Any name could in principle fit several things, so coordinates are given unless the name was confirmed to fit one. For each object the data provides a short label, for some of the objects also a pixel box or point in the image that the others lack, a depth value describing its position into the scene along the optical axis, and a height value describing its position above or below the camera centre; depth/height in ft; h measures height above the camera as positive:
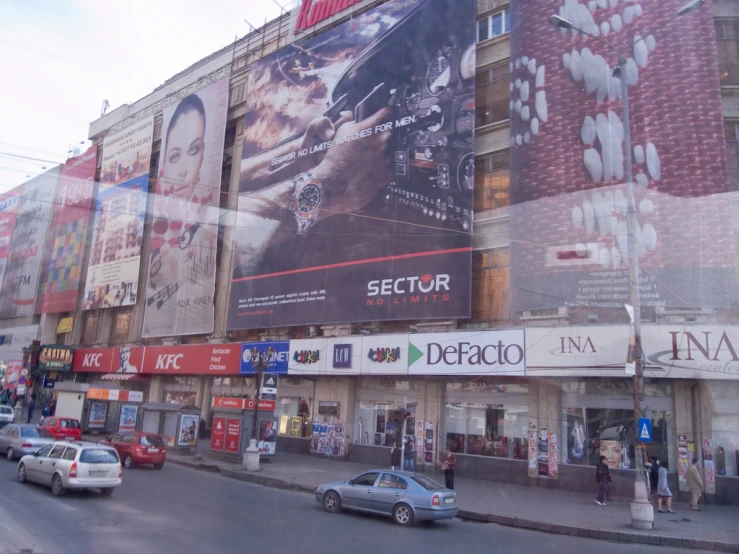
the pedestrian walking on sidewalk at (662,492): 57.26 -7.51
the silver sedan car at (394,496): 46.29 -7.62
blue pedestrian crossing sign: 48.83 -1.46
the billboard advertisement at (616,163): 66.90 +29.16
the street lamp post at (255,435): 76.48 -5.52
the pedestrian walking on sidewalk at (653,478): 61.62 -6.81
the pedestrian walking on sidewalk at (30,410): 130.31 -5.53
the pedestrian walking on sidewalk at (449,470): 62.54 -6.92
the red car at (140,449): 71.05 -7.02
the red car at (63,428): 85.81 -5.97
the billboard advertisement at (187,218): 123.54 +36.93
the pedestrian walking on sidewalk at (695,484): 58.39 -6.81
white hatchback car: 46.37 -6.32
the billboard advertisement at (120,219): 144.25 +41.71
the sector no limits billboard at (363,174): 85.05 +35.55
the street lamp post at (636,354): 48.24 +4.66
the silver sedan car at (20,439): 68.18 -6.30
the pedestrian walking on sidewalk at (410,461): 76.07 -7.50
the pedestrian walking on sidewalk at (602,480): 60.13 -6.96
